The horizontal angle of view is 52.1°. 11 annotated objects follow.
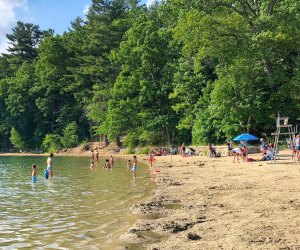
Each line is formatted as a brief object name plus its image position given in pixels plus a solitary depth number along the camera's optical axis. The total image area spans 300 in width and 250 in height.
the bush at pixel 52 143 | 53.13
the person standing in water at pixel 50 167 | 18.26
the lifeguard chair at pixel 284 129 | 27.36
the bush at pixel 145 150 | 38.17
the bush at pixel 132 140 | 41.66
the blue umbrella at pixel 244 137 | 23.71
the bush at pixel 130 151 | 40.65
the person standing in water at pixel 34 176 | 16.57
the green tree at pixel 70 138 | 52.21
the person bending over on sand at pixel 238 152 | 20.75
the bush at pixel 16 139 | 58.33
